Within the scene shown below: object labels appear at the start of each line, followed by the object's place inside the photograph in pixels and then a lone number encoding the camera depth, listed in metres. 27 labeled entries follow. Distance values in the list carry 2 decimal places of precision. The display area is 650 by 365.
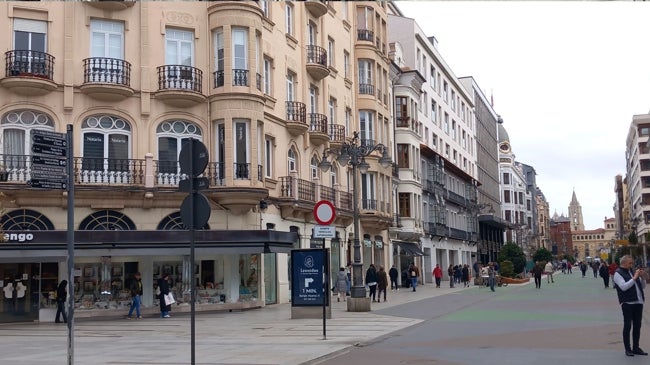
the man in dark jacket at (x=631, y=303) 12.89
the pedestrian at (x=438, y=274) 50.91
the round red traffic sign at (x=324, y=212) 17.19
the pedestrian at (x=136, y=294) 26.42
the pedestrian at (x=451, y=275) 50.15
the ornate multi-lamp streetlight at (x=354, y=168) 25.92
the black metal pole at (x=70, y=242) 10.23
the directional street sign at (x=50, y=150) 10.14
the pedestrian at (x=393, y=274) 43.78
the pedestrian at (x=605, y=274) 44.31
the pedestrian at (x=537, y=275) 45.42
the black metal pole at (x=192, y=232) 10.59
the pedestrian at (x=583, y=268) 71.96
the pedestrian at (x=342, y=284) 33.28
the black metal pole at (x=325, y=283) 17.08
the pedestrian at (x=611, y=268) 42.58
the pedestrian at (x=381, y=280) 34.12
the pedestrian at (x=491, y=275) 44.62
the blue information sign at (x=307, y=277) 22.34
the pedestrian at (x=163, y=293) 26.07
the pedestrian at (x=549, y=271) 58.06
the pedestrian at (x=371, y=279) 32.97
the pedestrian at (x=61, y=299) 24.94
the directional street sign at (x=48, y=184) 10.05
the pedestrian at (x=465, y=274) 55.31
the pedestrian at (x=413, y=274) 44.82
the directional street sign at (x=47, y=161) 10.14
